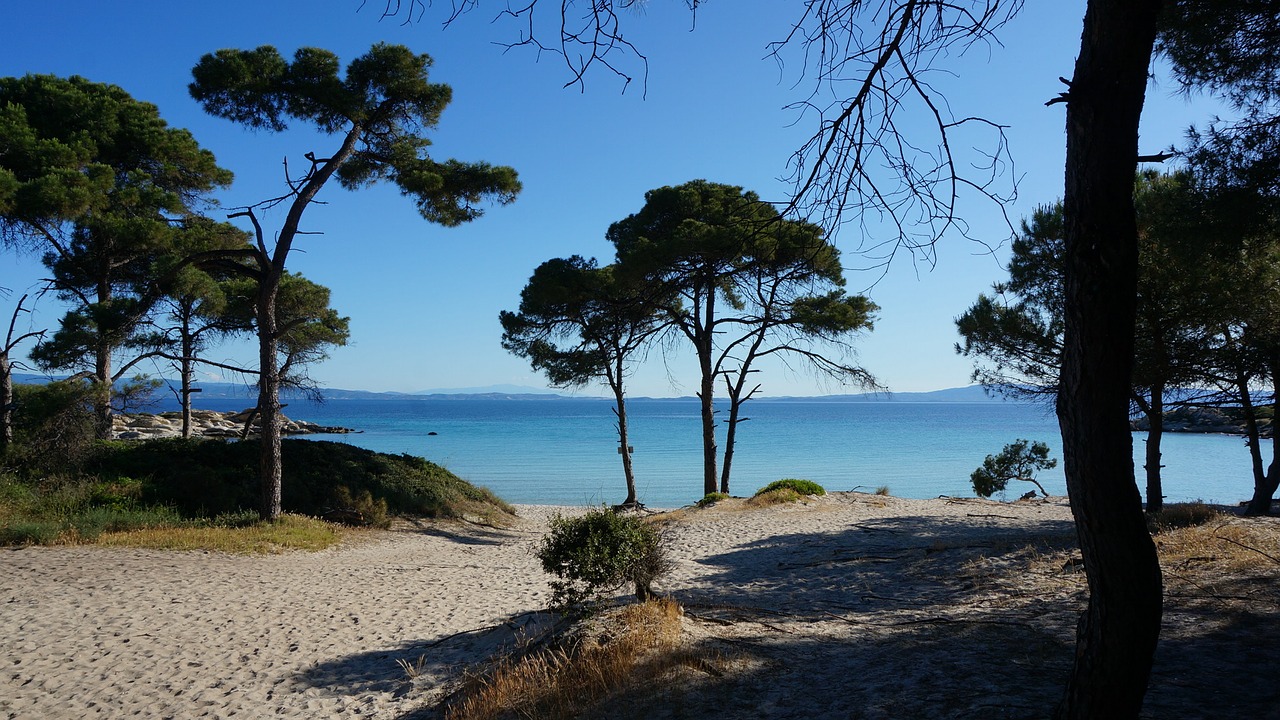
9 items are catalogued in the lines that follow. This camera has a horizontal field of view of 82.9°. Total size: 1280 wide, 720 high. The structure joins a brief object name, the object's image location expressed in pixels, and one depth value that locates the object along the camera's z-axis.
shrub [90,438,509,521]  13.89
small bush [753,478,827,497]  18.17
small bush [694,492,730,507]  17.77
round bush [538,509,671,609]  5.91
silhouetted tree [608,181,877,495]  17.36
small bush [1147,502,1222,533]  8.87
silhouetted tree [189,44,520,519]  12.98
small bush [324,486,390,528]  14.84
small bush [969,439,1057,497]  21.88
